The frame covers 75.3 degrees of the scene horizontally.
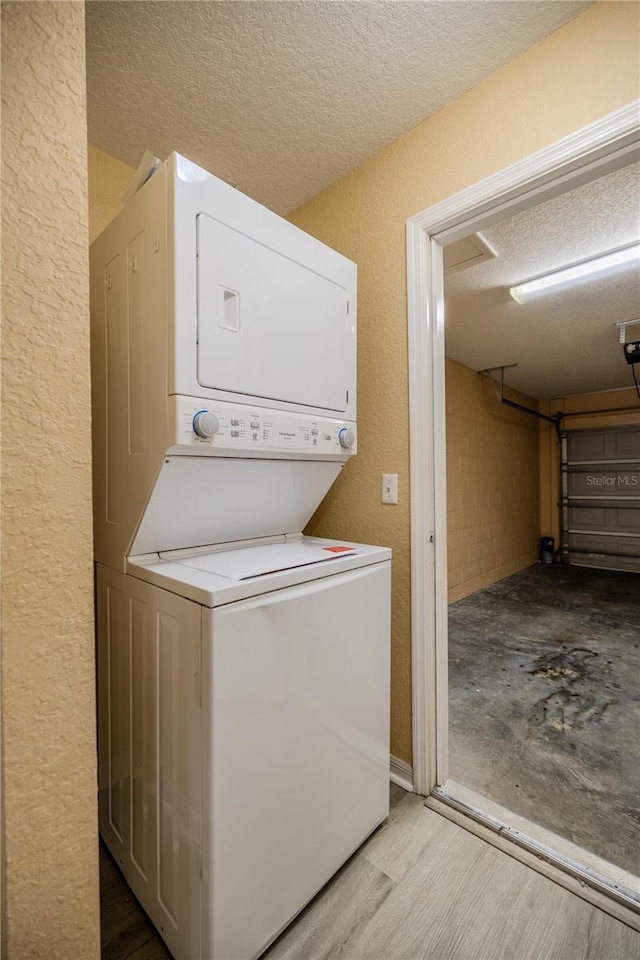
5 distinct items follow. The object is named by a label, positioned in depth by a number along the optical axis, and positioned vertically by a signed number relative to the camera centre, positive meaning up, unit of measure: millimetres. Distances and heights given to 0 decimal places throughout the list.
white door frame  1551 -9
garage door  5734 -272
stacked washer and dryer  948 -274
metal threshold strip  1170 -1174
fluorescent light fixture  2379 +1288
